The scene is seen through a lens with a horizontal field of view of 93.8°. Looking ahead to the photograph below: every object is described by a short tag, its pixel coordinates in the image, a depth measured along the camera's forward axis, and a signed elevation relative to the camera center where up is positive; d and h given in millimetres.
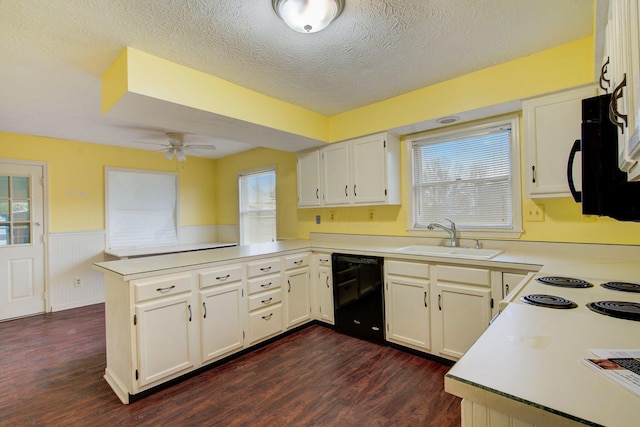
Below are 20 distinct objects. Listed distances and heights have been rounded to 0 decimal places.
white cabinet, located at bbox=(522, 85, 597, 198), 2102 +522
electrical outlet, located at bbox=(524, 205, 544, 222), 2475 -29
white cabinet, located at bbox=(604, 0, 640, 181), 683 +327
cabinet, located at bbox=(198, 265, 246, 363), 2439 -811
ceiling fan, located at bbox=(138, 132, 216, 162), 4000 +959
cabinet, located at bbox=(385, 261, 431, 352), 2561 -816
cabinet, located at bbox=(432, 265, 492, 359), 2260 -752
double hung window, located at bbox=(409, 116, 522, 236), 2658 +329
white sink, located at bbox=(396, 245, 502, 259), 2455 -358
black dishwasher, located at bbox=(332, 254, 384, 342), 2850 -820
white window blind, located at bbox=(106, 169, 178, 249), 4656 +176
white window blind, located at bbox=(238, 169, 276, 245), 4836 +167
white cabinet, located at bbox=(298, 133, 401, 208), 3129 +462
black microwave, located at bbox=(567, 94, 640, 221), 1065 +134
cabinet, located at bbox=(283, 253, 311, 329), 3143 -804
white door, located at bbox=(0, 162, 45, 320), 3824 -245
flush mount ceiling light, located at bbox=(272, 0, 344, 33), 1615 +1123
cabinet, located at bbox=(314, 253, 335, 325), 3250 -826
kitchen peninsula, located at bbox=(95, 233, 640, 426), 617 -379
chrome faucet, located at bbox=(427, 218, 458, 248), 2850 -186
